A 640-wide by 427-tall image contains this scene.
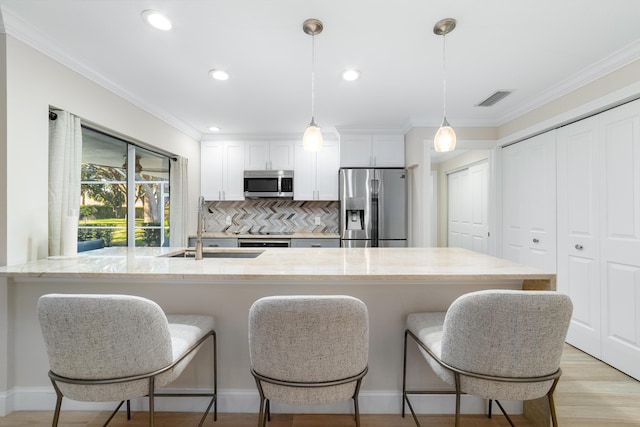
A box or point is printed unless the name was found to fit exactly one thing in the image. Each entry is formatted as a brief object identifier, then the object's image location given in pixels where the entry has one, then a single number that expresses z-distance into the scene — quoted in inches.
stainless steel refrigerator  160.9
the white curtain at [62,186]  82.7
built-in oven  168.8
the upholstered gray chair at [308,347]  46.5
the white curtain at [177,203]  156.4
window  112.0
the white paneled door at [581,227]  101.7
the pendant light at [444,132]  74.6
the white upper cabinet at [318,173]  180.1
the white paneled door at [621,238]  88.8
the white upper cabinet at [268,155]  181.0
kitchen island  70.5
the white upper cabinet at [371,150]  167.2
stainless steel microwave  177.9
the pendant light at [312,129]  74.5
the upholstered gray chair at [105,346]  47.0
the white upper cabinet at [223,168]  182.2
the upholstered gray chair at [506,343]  46.1
